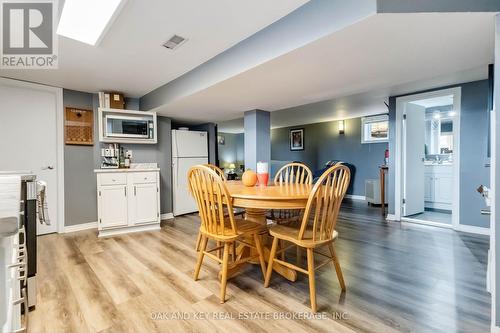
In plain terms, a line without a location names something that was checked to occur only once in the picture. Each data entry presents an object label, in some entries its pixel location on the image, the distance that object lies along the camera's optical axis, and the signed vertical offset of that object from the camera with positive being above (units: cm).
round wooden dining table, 168 -26
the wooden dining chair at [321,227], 157 -46
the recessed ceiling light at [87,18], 165 +110
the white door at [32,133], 304 +42
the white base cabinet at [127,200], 327 -53
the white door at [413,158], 384 +6
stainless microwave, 353 +57
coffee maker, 362 +8
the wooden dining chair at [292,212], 226 -56
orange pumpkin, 235 -15
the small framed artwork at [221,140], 899 +87
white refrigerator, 441 +4
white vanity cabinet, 442 -47
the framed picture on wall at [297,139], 734 +74
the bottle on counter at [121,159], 375 +7
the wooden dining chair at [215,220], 170 -44
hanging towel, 133 -22
